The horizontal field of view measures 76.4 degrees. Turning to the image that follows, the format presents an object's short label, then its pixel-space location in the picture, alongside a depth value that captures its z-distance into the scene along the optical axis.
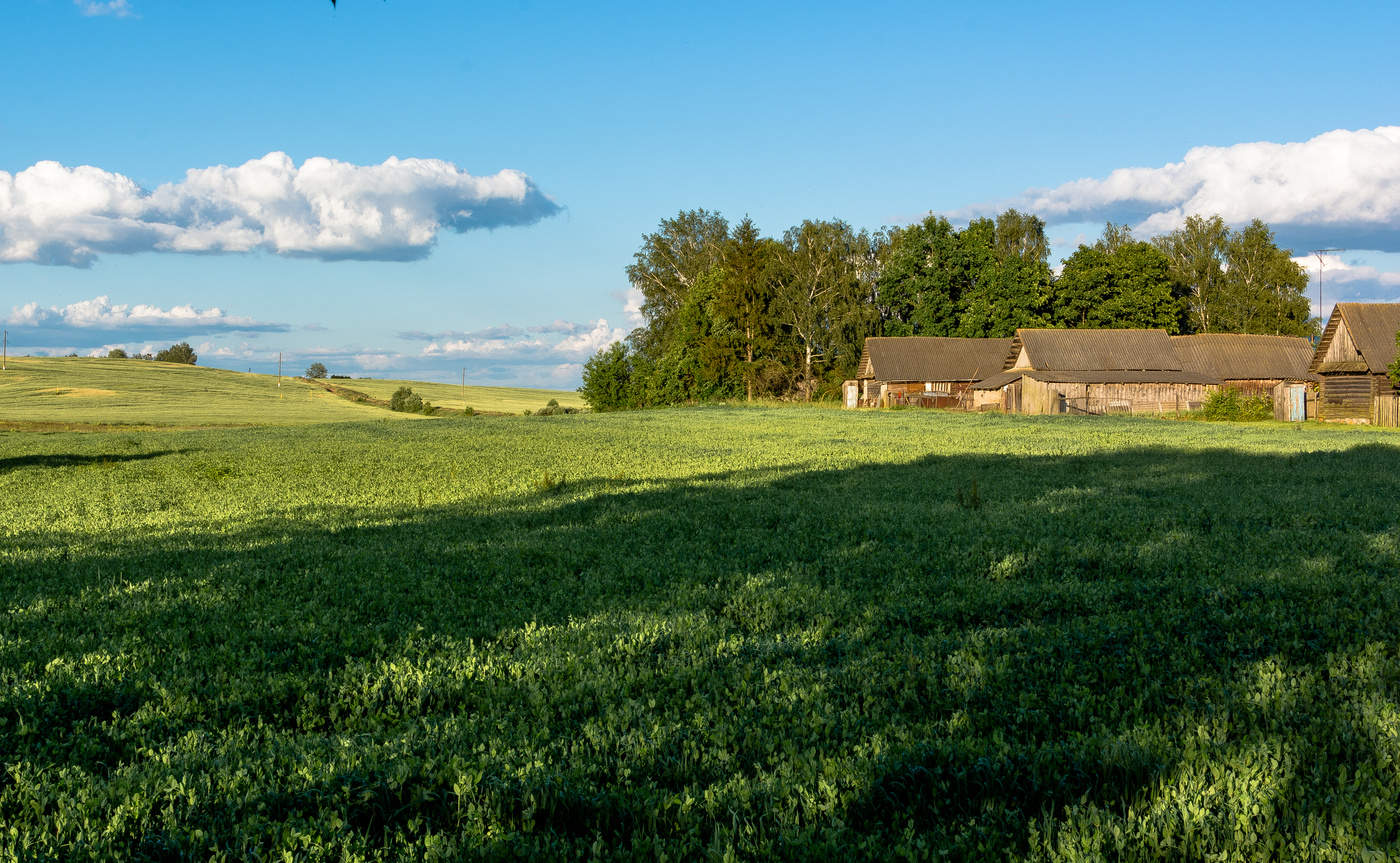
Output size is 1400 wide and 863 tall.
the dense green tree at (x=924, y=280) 94.00
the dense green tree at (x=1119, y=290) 92.06
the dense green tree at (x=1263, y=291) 96.94
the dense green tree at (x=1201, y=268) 99.69
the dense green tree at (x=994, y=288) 92.19
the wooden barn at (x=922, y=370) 81.25
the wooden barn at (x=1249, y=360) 78.19
